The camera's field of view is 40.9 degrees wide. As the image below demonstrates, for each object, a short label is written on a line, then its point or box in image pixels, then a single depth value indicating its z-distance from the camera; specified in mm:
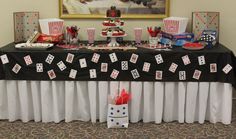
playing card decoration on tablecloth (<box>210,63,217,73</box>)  2918
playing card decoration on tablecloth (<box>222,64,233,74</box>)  2898
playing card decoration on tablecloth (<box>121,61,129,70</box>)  2922
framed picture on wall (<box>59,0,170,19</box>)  3404
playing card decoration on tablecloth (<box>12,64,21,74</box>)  2965
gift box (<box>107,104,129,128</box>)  2938
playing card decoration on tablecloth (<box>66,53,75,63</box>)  2916
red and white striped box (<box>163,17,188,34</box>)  3232
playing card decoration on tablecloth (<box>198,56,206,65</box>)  2900
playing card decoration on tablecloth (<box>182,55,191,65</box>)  2904
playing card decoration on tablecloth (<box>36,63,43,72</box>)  2951
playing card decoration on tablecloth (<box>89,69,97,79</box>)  2951
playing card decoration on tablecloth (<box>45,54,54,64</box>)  2928
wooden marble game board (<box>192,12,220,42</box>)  3340
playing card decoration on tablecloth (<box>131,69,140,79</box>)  2945
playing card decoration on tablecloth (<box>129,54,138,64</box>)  2904
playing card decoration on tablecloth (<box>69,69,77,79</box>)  2957
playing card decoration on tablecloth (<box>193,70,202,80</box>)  2934
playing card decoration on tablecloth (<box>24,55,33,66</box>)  2934
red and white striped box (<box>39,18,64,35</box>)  3289
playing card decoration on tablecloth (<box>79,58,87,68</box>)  2924
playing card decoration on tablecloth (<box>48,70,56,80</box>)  2963
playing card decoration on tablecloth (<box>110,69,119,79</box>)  2949
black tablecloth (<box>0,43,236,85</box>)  2902
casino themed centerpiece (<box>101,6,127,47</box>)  3100
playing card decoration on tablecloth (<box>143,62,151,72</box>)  2930
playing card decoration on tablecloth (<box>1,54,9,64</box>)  2939
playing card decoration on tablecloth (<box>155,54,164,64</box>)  2900
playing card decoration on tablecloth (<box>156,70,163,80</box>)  2941
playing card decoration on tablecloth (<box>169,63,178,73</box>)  2926
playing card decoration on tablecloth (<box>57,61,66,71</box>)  2945
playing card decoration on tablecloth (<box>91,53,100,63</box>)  2910
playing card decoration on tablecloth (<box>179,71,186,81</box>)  2936
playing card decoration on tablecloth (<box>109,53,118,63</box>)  2904
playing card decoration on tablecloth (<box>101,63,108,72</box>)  2938
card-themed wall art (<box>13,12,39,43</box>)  3354
